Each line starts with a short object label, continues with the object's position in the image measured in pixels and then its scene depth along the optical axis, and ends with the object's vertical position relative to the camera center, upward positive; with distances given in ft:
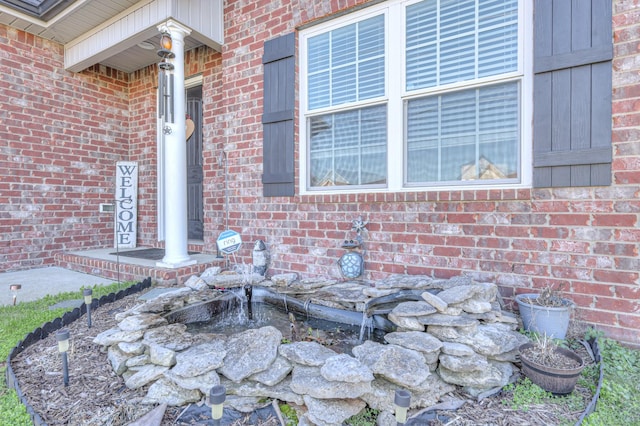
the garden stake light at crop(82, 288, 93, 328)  8.37 -2.30
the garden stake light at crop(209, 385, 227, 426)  4.19 -2.35
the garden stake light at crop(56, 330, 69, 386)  5.90 -2.43
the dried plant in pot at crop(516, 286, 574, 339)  7.10 -2.24
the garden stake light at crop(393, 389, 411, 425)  4.19 -2.40
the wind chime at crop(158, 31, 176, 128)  11.77 +4.22
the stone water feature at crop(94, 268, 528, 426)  5.30 -2.63
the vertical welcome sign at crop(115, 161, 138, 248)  17.24 +0.26
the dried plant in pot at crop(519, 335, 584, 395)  5.56 -2.64
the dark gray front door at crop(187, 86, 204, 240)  17.08 +1.90
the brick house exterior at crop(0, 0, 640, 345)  7.29 +0.25
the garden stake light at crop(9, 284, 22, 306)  9.53 -2.62
